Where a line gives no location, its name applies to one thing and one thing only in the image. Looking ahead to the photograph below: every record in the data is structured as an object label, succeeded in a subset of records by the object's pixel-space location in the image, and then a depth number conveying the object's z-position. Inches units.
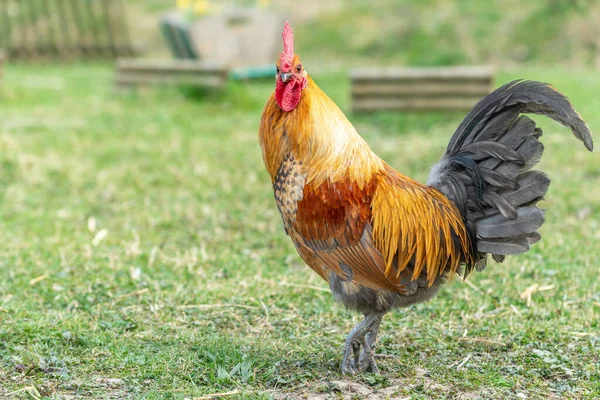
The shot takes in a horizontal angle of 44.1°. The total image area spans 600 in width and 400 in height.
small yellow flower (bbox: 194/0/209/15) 538.9
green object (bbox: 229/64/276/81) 506.0
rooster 146.3
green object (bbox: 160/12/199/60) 518.9
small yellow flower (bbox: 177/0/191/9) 534.0
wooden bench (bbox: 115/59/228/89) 437.4
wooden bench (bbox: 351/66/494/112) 389.1
